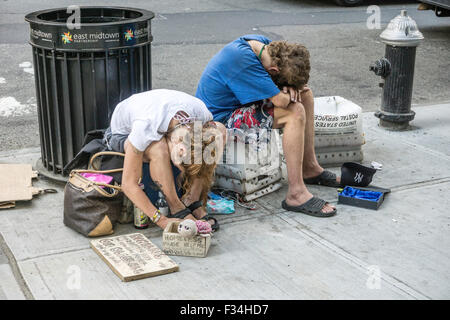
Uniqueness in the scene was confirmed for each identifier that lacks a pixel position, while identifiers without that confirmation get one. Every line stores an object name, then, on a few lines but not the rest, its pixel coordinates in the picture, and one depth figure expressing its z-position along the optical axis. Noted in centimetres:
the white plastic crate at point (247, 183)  429
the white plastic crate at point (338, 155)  490
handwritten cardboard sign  329
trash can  411
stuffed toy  350
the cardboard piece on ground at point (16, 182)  411
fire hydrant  550
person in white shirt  362
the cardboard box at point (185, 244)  353
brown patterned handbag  369
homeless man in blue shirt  414
